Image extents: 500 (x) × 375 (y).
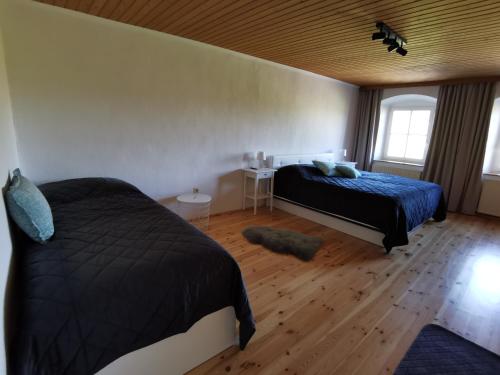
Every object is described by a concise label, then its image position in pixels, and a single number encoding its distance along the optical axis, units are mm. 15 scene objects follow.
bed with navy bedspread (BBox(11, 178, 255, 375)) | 1103
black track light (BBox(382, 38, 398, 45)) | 2739
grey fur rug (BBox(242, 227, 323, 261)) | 3137
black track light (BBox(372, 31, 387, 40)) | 2631
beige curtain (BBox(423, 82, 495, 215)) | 4617
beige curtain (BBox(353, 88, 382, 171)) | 5965
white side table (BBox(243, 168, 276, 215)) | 4270
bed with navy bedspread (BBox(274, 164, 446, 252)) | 3283
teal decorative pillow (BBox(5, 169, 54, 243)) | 1575
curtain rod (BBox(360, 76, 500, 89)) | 4443
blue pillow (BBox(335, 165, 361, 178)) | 4457
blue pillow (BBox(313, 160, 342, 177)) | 4535
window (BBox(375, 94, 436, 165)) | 5727
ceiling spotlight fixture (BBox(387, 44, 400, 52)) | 2847
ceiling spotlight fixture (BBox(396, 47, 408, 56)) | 2965
